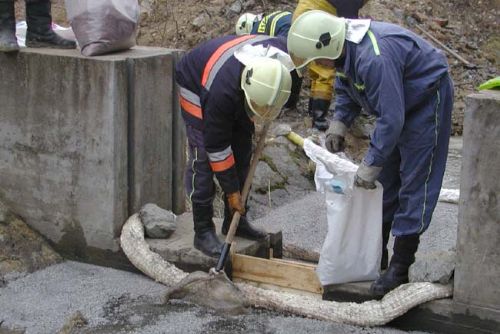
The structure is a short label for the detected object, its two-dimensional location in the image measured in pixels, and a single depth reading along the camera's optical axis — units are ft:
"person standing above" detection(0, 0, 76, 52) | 17.16
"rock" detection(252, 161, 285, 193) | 23.47
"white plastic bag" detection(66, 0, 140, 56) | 16.12
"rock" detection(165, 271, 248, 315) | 14.25
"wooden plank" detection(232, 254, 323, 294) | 14.70
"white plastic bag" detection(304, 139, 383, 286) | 13.74
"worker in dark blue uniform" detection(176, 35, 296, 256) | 13.75
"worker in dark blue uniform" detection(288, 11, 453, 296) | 12.44
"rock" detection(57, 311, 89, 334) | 13.48
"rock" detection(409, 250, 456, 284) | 13.17
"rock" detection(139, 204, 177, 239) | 16.21
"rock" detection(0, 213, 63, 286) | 15.92
